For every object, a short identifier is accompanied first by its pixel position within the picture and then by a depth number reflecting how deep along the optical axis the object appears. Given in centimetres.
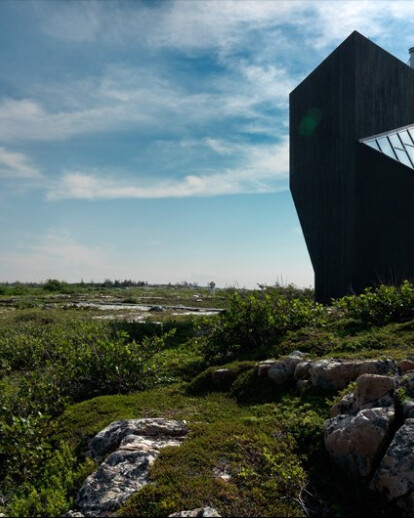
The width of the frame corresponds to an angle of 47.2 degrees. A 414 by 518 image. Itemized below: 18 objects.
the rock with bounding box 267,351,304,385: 648
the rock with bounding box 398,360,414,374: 533
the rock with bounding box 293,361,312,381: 626
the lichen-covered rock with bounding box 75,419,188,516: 403
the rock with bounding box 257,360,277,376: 671
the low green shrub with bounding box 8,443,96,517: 404
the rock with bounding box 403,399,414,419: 423
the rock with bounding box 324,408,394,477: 407
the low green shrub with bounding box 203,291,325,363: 880
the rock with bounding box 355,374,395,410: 455
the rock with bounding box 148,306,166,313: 2062
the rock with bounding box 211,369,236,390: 704
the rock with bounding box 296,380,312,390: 604
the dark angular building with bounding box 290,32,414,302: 1627
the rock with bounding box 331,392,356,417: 470
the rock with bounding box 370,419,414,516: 370
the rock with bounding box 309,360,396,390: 547
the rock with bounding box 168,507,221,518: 356
